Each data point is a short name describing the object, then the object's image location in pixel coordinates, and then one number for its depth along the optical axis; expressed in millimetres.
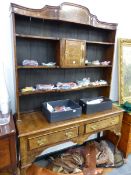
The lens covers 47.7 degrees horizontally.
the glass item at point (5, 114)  1453
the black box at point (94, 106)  1802
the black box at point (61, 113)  1561
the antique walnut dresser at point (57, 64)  1464
